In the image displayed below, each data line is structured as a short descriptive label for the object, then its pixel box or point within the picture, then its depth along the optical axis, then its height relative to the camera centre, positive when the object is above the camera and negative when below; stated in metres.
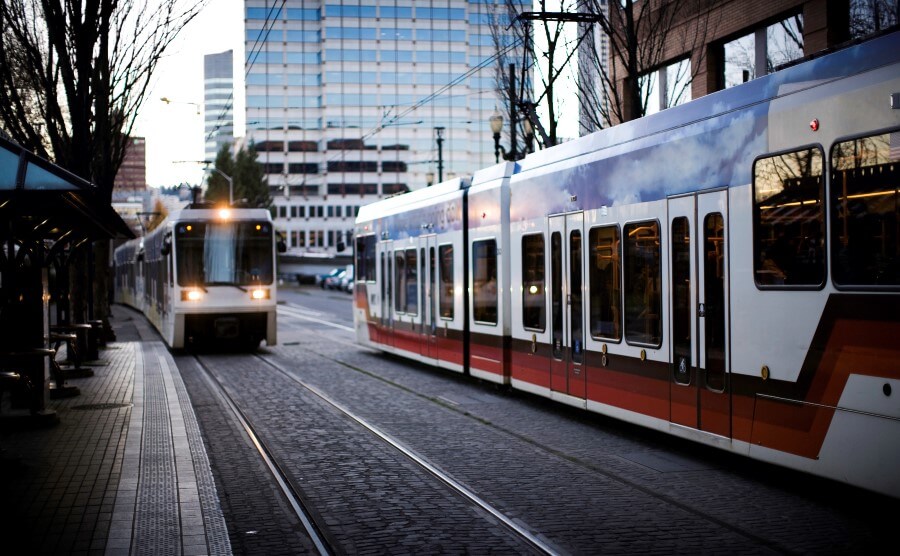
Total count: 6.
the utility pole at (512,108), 24.31 +4.06
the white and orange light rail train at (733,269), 7.25 +0.04
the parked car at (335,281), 77.38 -0.22
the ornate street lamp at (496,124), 25.73 +3.82
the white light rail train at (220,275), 23.00 +0.11
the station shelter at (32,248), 9.24 +0.45
